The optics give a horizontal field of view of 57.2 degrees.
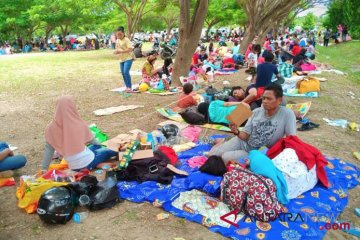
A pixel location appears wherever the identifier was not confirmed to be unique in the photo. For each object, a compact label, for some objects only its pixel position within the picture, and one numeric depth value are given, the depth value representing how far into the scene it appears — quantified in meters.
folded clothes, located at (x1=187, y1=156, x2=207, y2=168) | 4.49
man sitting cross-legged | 3.87
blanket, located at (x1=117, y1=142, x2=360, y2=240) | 3.04
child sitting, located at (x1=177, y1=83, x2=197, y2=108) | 6.99
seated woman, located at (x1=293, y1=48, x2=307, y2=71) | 12.70
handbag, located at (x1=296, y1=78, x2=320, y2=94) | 8.84
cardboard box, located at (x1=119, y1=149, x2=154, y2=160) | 4.25
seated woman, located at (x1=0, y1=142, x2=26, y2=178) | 4.14
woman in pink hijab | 3.85
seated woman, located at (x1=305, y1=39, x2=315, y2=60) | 15.08
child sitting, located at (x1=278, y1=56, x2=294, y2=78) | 11.02
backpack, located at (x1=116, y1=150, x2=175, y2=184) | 4.04
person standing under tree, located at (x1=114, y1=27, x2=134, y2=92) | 8.66
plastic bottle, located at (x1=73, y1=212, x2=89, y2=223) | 3.32
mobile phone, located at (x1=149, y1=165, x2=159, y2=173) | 4.14
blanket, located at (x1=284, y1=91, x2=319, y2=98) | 8.52
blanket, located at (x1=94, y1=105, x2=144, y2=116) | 7.15
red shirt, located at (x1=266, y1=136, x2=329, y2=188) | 3.62
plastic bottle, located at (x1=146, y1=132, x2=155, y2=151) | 4.84
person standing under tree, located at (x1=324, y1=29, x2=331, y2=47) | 29.17
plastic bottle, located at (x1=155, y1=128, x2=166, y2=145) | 5.28
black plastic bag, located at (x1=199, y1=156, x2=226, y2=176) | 3.99
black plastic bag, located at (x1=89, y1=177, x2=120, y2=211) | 3.48
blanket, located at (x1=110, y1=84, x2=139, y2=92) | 9.50
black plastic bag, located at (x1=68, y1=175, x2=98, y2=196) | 3.53
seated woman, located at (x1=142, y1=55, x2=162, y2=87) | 9.80
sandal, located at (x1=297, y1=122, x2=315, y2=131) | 6.13
